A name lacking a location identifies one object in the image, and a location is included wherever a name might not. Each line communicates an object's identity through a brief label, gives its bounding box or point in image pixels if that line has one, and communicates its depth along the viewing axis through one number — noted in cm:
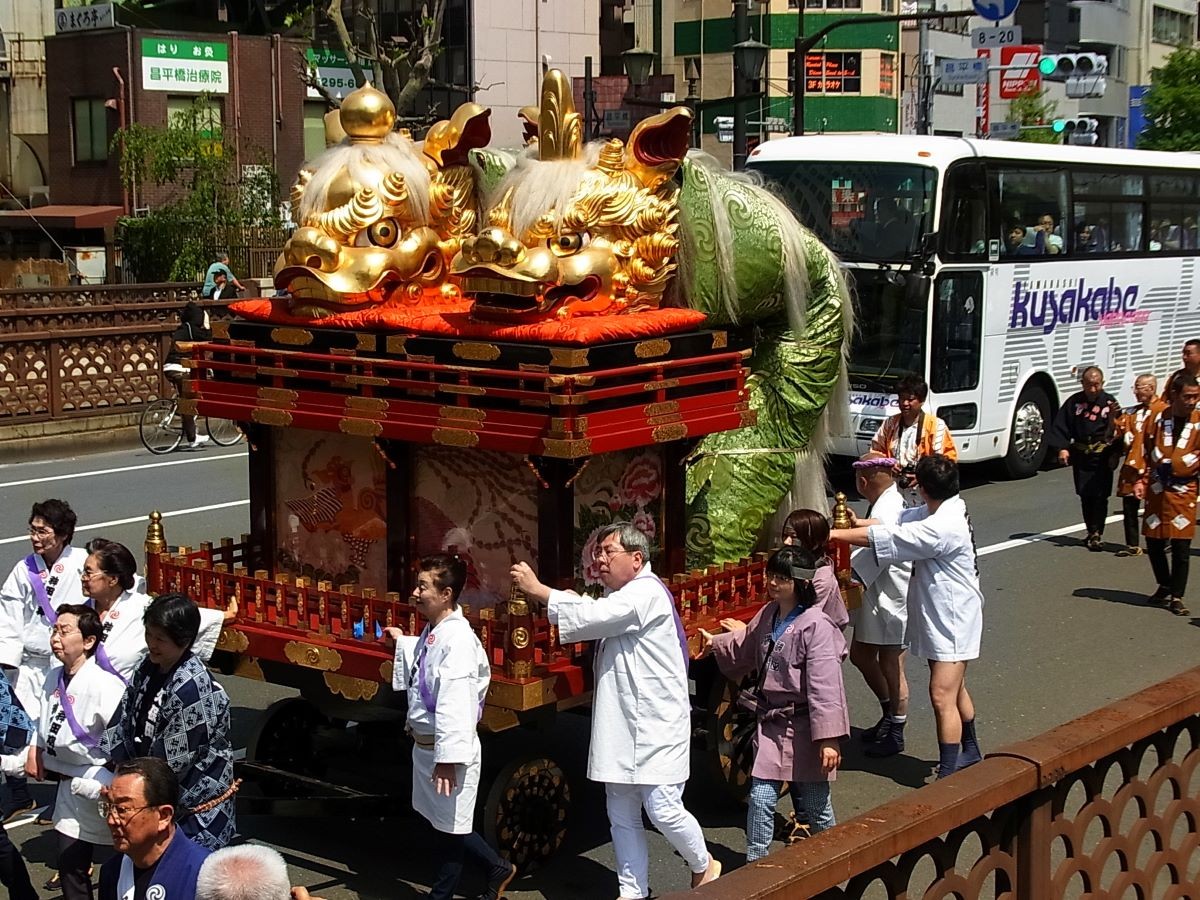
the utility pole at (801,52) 2124
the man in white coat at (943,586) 693
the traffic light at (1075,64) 2886
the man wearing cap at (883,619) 746
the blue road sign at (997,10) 2212
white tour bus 1503
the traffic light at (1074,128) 3022
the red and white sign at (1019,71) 2825
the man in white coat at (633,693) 552
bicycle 1766
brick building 3294
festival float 593
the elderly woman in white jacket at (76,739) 527
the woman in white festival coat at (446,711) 542
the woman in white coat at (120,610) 557
